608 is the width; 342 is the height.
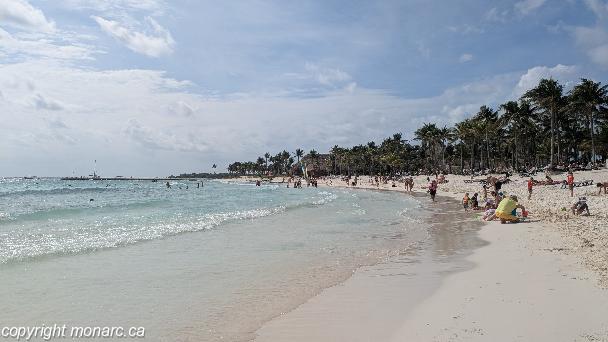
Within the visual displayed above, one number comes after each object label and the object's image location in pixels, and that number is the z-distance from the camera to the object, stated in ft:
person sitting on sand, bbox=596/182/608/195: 82.02
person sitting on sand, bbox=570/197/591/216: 57.12
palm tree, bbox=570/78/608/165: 173.37
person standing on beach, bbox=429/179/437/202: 118.23
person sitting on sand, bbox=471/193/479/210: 82.92
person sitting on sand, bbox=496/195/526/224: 58.90
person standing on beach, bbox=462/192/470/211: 84.74
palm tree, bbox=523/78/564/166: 182.60
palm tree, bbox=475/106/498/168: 230.48
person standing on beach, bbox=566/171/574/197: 87.18
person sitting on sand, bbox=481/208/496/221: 63.77
